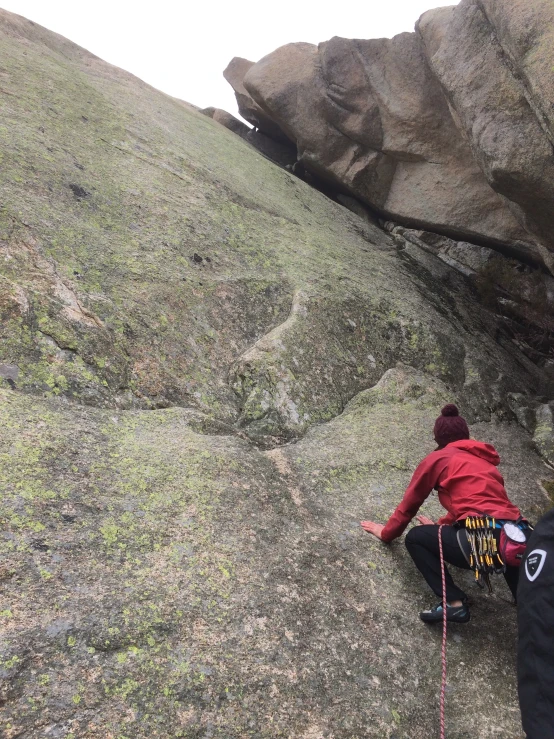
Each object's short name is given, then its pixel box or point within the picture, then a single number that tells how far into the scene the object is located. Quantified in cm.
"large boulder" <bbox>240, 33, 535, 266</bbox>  1373
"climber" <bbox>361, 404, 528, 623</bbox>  503
